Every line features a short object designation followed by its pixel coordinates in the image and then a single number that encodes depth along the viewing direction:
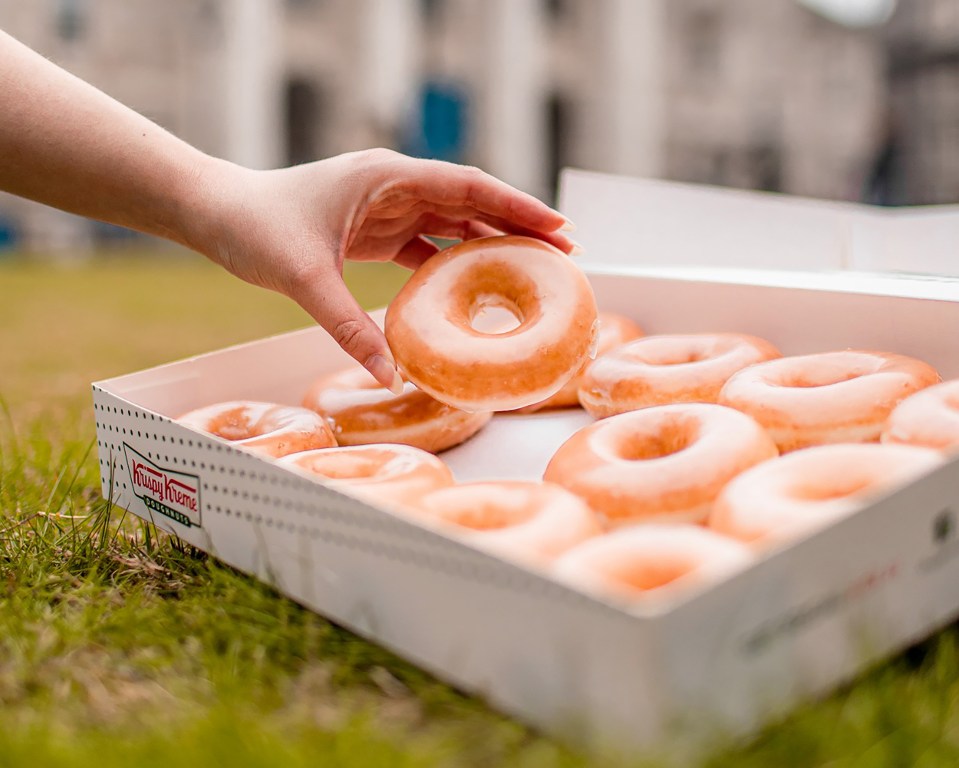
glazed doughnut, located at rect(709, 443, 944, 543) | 0.39
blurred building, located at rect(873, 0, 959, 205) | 14.25
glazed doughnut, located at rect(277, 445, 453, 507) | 0.44
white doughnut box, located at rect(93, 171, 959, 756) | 0.33
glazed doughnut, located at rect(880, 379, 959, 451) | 0.44
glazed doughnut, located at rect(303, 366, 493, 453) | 0.57
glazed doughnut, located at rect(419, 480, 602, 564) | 0.39
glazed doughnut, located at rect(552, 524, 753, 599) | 0.36
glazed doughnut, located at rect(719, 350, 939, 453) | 0.49
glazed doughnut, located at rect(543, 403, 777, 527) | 0.43
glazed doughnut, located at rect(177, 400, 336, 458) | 0.53
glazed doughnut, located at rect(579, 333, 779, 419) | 0.56
